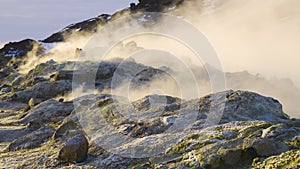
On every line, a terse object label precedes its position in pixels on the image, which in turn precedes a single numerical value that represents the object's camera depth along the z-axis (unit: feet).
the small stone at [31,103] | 128.74
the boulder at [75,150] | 59.00
